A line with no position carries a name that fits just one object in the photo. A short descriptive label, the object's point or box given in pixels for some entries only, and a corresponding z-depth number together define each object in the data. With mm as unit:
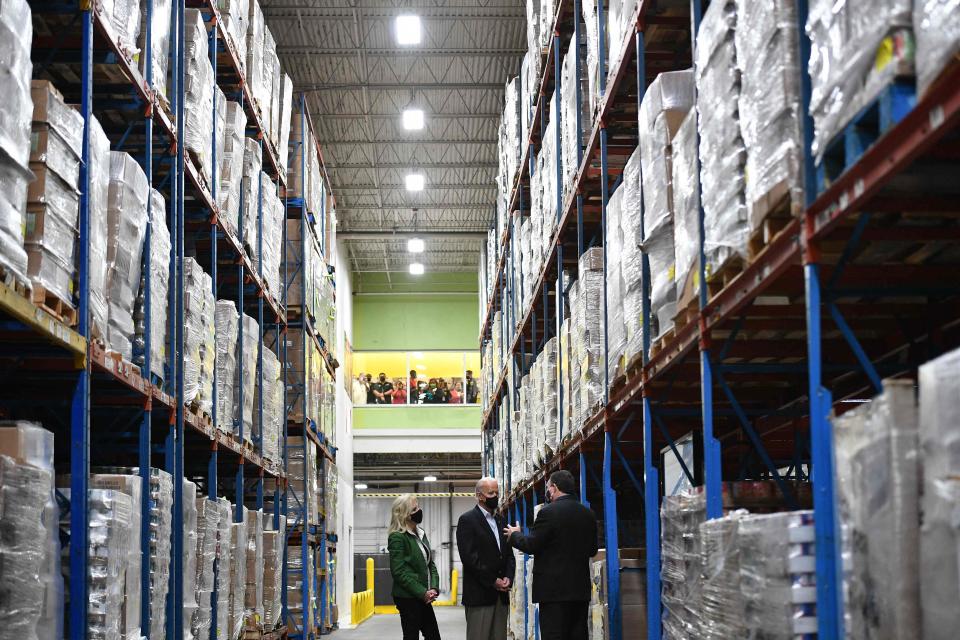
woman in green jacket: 9312
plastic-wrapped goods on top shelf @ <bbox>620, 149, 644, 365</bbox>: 7441
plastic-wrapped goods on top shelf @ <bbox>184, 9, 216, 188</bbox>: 9719
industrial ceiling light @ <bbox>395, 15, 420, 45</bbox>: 18094
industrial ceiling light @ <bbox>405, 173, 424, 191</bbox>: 25391
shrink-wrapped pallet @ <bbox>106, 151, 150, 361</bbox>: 7457
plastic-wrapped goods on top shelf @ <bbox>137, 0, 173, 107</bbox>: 8312
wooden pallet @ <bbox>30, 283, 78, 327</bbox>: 5852
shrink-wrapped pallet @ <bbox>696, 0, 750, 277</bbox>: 5227
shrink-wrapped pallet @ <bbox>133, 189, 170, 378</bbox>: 8188
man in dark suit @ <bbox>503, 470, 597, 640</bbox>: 8180
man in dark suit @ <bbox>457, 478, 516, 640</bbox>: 9086
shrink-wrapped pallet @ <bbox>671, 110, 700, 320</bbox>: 6012
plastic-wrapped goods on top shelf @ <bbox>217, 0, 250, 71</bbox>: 11438
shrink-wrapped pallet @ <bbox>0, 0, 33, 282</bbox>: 5359
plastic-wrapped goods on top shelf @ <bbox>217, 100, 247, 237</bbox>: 11180
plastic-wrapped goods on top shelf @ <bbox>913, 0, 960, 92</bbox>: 3146
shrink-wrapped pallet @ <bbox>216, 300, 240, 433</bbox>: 11125
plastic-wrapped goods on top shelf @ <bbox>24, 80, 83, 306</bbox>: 5969
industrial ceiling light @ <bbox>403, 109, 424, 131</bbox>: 21430
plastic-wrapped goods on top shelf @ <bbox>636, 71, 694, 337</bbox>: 6672
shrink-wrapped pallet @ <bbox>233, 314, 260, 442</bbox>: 11945
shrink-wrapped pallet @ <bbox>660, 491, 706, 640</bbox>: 6164
